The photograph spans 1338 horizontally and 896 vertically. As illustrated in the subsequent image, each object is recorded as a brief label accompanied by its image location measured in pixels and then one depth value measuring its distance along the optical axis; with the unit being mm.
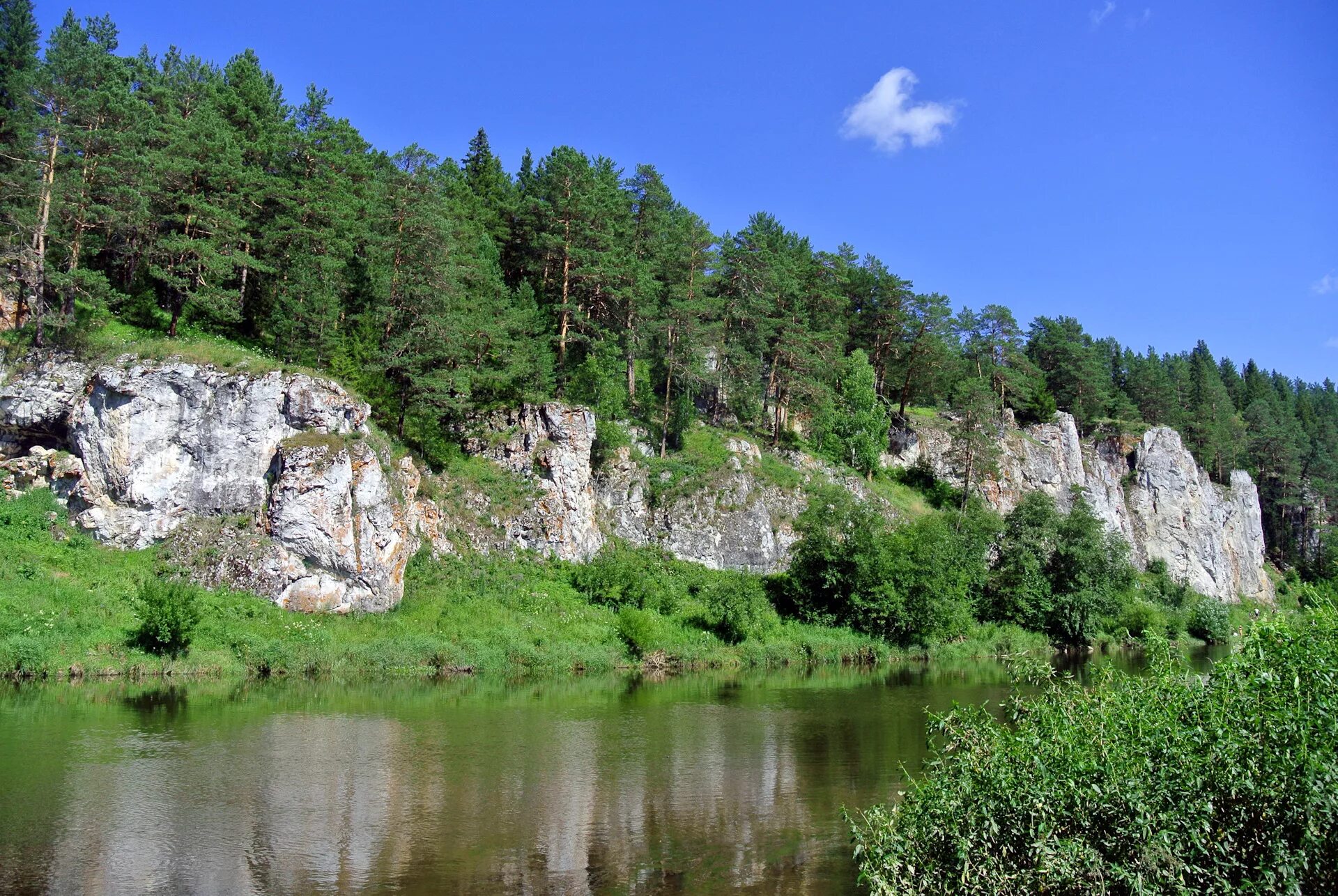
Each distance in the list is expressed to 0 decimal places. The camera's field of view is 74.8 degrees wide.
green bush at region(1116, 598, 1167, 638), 53000
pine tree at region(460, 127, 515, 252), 54312
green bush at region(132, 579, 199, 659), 28672
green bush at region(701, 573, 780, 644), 41156
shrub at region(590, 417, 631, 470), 47938
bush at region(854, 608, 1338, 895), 8438
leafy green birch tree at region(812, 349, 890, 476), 58906
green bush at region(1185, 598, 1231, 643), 60438
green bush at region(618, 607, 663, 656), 37750
